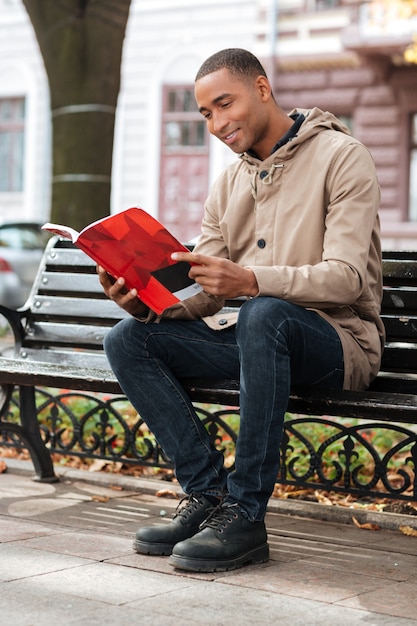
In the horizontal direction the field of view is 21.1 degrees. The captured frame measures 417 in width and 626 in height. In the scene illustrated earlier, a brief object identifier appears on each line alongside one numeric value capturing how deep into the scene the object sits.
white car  14.53
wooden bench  3.68
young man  3.30
